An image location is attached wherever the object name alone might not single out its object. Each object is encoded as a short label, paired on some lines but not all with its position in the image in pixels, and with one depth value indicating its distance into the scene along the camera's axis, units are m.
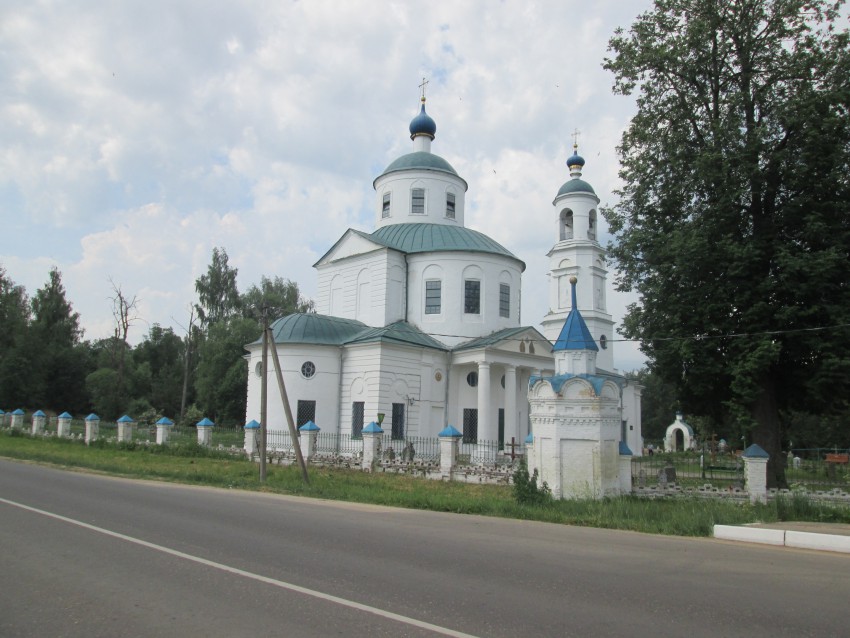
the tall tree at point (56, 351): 50.56
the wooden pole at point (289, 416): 17.09
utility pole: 18.52
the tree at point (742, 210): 16.34
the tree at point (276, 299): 52.25
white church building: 26.30
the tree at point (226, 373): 44.69
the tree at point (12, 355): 47.12
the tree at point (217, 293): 53.31
